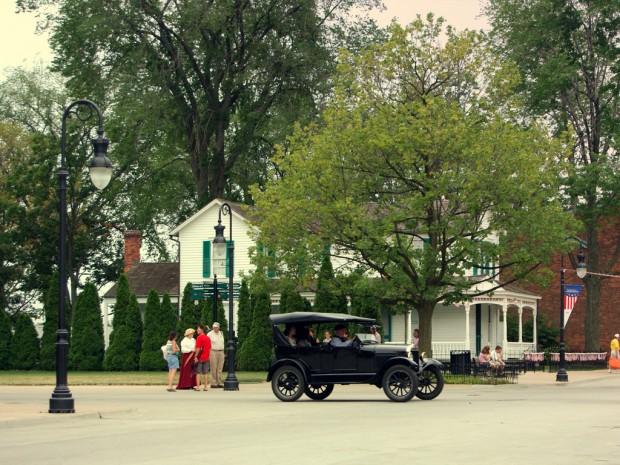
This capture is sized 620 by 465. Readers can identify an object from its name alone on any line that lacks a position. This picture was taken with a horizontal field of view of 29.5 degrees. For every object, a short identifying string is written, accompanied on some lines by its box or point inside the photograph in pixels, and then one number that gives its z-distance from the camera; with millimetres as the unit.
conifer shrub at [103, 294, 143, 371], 52062
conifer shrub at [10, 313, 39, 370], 54719
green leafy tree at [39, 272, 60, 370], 53906
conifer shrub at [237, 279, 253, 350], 51219
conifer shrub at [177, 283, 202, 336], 51719
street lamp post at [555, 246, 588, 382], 38969
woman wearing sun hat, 32344
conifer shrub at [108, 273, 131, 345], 52906
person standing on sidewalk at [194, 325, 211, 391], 32438
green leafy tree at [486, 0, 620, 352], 54281
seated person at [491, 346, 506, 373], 40469
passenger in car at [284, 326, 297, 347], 27031
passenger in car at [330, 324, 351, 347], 26734
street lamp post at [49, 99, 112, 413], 21344
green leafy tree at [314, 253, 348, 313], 41062
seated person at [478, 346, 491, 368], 40562
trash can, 40688
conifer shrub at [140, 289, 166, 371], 51719
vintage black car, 26234
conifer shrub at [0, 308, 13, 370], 55344
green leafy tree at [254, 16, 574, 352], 38781
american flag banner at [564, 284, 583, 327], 45062
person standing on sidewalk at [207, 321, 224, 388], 33625
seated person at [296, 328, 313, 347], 26969
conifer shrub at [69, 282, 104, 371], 52875
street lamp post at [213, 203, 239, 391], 32781
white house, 55562
